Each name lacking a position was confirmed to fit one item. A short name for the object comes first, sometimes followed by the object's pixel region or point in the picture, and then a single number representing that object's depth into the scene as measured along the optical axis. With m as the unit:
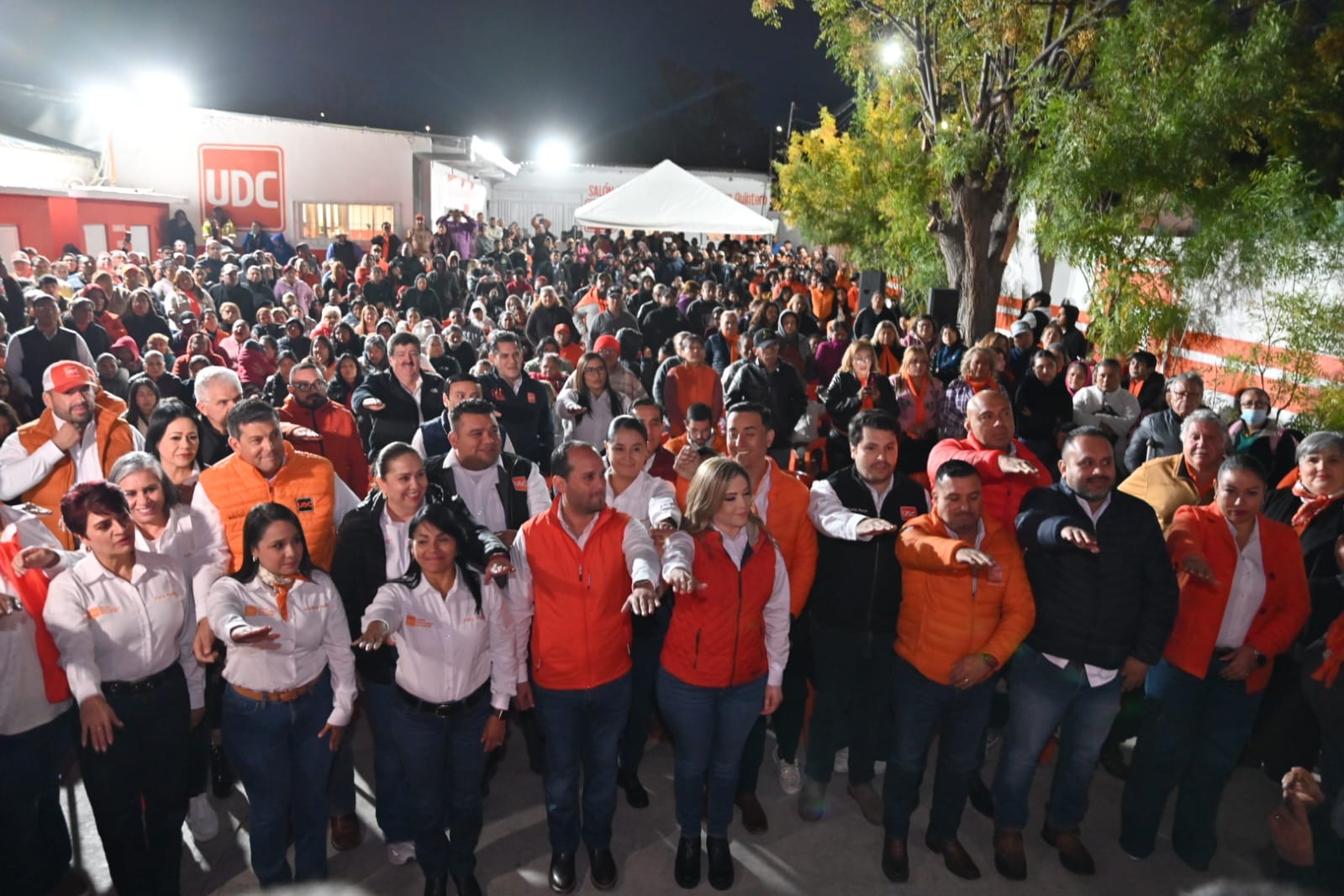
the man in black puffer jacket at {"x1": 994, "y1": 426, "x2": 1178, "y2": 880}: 3.40
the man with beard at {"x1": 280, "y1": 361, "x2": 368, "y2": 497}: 5.28
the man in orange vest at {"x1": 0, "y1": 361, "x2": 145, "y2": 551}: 4.11
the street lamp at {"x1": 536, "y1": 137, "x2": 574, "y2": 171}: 31.72
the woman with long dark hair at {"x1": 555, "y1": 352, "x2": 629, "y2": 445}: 6.22
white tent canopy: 14.70
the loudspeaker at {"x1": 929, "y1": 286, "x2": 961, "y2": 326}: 12.39
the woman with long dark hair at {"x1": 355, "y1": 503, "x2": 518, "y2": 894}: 3.17
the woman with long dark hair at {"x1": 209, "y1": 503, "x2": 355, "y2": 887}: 3.08
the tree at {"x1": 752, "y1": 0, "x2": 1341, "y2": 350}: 8.77
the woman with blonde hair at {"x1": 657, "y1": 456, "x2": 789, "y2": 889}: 3.36
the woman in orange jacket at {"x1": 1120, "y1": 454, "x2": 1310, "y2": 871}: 3.50
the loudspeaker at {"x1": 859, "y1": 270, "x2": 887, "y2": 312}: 14.62
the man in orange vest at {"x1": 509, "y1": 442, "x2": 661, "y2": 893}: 3.30
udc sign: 20.50
